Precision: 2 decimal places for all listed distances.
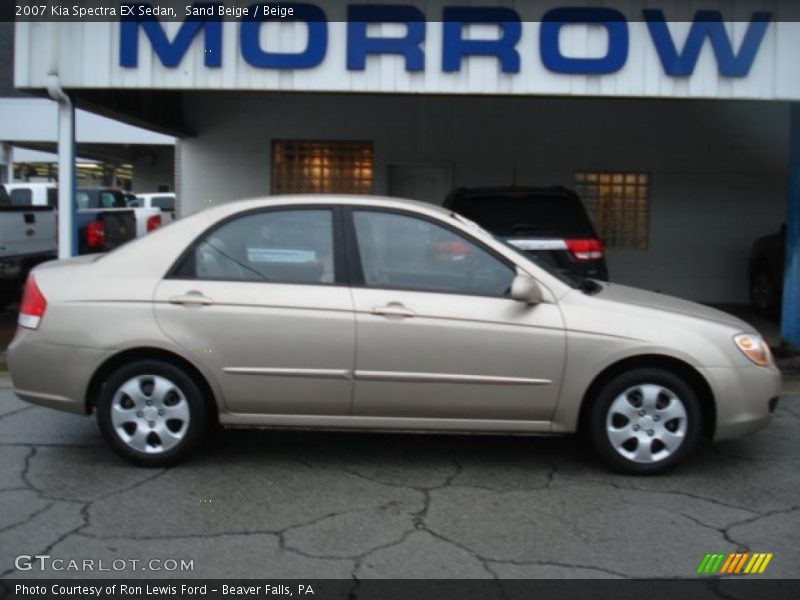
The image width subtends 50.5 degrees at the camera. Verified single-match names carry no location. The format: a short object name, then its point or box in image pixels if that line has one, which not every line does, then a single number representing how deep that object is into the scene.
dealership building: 12.35
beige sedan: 4.85
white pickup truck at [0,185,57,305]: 9.62
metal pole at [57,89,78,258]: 8.24
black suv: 7.87
